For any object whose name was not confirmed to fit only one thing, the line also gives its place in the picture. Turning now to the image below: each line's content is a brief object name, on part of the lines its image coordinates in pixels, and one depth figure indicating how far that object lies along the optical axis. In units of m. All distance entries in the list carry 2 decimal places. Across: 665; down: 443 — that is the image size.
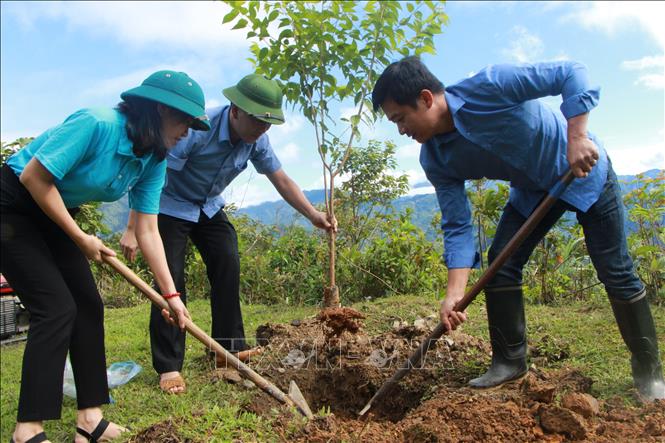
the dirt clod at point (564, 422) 2.18
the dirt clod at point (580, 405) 2.31
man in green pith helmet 3.32
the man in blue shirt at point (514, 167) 2.42
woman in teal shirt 2.38
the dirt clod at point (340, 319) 3.48
